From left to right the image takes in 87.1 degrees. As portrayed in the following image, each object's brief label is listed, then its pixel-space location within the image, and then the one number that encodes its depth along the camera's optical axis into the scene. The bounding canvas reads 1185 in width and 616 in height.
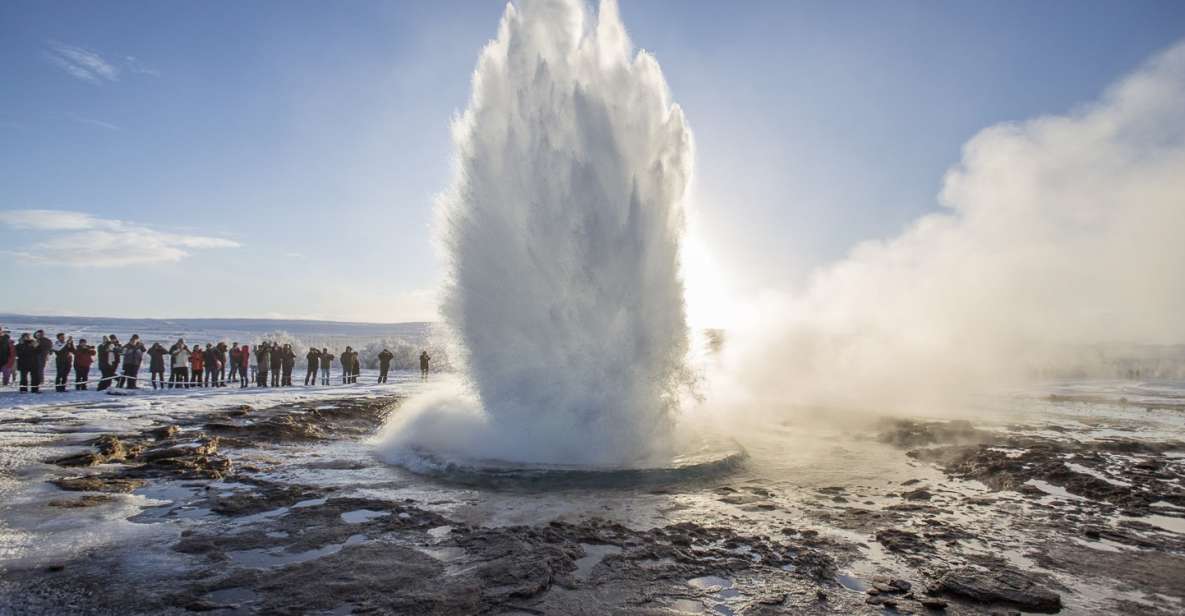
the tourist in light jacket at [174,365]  21.78
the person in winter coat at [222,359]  23.93
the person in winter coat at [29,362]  17.64
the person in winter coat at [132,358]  20.03
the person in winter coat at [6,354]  18.14
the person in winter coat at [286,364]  25.56
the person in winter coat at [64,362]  18.75
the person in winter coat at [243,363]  24.08
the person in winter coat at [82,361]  19.39
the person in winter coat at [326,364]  28.66
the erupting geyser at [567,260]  9.58
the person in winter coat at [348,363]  29.52
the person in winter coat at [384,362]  29.33
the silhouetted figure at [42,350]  17.88
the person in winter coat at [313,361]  27.59
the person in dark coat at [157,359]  22.86
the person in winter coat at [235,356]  24.90
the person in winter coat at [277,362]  25.10
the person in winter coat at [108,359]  20.16
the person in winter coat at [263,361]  23.97
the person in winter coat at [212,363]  22.94
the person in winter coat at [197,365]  22.89
